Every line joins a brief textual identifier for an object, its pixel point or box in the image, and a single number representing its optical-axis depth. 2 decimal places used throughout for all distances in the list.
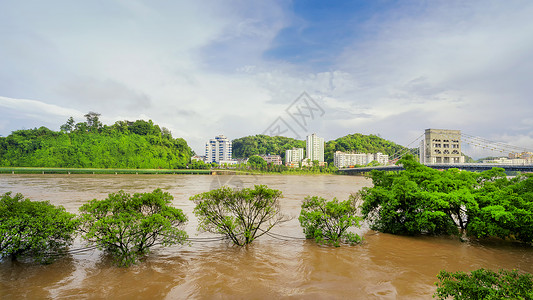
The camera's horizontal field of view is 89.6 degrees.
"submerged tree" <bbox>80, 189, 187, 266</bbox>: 6.70
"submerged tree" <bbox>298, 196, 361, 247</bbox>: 8.96
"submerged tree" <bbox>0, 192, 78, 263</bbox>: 6.27
